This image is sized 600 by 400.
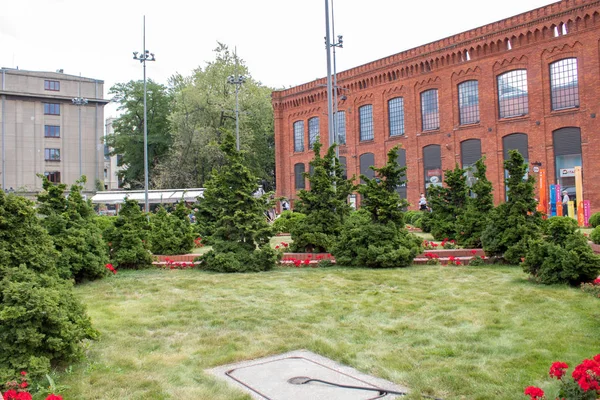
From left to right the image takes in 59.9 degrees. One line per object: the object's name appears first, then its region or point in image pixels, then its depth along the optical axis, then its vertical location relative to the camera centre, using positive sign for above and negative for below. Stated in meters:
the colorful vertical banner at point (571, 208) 23.28 +0.36
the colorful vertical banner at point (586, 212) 22.91 +0.16
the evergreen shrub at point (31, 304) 4.33 -0.65
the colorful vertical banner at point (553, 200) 27.58 +0.89
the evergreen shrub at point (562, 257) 7.95 -0.64
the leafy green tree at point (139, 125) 54.84 +10.84
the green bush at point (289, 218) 19.66 +0.20
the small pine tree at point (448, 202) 15.49 +0.50
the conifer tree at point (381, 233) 10.98 -0.27
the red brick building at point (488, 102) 30.69 +8.30
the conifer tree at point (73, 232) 9.23 -0.07
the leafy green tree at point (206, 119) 44.75 +9.33
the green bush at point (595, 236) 11.96 -0.48
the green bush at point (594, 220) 18.45 -0.17
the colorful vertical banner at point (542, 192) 24.48 +1.22
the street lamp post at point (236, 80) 35.68 +10.03
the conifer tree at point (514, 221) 10.44 -0.07
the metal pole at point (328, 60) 19.53 +6.12
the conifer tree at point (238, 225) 10.98 -0.01
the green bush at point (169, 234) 13.68 -0.23
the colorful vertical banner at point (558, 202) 24.98 +0.70
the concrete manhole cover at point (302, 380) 4.07 -1.33
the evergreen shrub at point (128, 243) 11.34 -0.36
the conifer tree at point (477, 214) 12.53 +0.10
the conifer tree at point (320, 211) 12.84 +0.28
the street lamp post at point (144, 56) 30.05 +9.88
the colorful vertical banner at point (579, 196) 21.66 +0.85
